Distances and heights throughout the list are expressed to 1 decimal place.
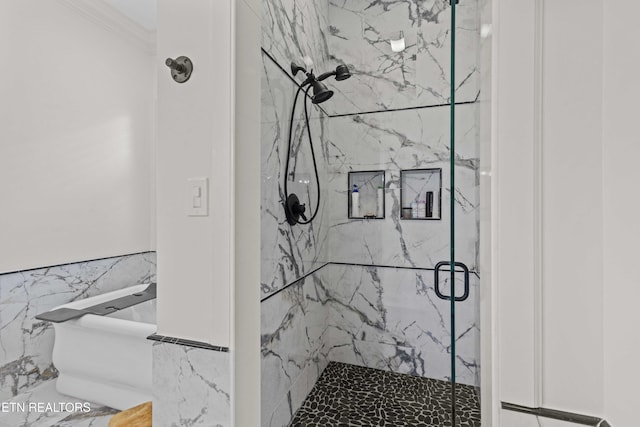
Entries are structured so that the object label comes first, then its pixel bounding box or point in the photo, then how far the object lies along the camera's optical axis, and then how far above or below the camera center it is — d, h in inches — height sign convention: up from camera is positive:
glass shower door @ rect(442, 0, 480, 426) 33.4 +4.1
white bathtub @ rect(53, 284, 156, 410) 66.9 -33.5
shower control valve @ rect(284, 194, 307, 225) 62.7 +0.7
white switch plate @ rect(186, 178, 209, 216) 36.6 +1.8
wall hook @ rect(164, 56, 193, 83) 37.3 +17.3
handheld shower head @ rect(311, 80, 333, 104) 67.4 +26.1
